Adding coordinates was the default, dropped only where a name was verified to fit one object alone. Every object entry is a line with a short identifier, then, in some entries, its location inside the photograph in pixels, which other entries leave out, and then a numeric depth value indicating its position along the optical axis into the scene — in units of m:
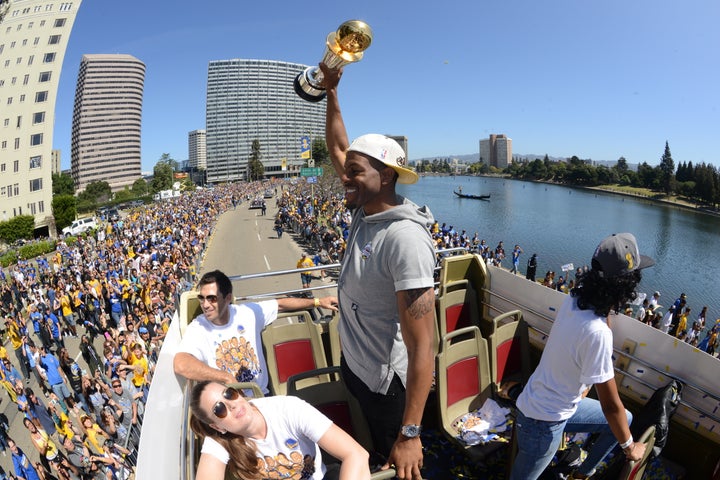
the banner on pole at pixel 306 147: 28.12
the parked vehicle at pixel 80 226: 35.56
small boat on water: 82.19
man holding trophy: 1.51
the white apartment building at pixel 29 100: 38.94
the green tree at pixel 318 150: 59.76
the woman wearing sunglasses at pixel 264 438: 1.63
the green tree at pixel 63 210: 43.12
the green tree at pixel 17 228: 35.69
